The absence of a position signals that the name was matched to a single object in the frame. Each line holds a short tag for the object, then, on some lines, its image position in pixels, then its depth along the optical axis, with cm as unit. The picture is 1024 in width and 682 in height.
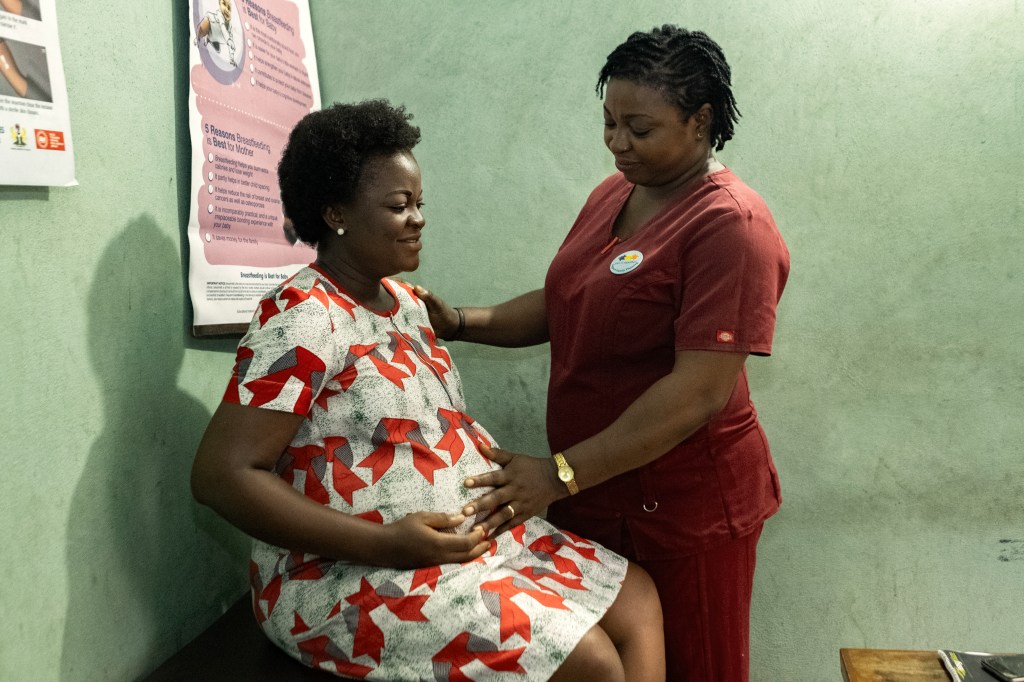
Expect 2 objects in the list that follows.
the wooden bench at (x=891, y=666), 167
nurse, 147
